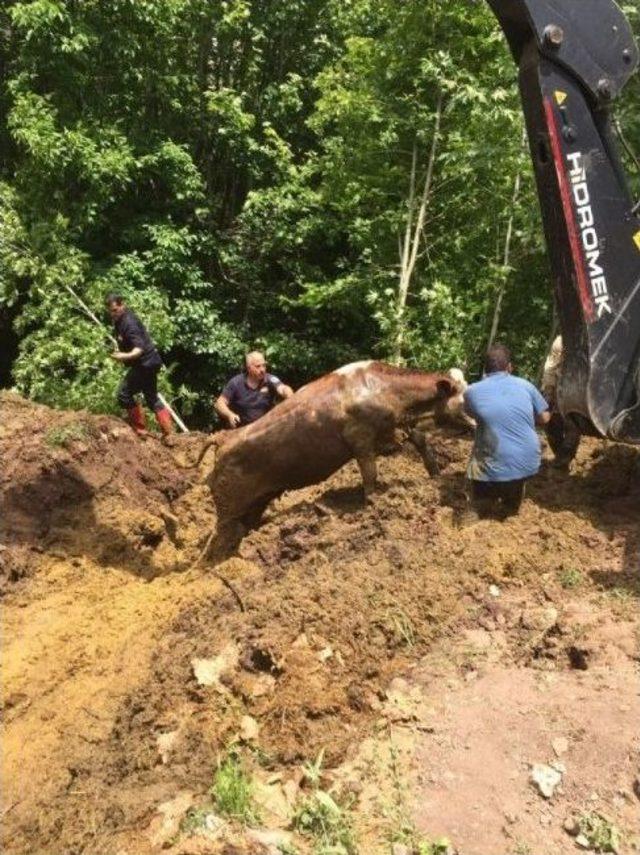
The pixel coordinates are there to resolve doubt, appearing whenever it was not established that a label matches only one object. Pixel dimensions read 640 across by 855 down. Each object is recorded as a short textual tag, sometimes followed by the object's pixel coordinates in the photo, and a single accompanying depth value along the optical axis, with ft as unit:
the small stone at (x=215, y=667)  16.42
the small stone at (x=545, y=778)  13.25
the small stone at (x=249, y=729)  14.93
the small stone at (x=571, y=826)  12.50
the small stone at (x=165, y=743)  14.93
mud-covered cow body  25.86
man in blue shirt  23.41
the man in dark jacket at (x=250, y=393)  30.76
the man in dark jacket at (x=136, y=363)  34.04
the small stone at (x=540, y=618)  18.11
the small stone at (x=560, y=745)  14.01
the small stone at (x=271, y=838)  12.26
